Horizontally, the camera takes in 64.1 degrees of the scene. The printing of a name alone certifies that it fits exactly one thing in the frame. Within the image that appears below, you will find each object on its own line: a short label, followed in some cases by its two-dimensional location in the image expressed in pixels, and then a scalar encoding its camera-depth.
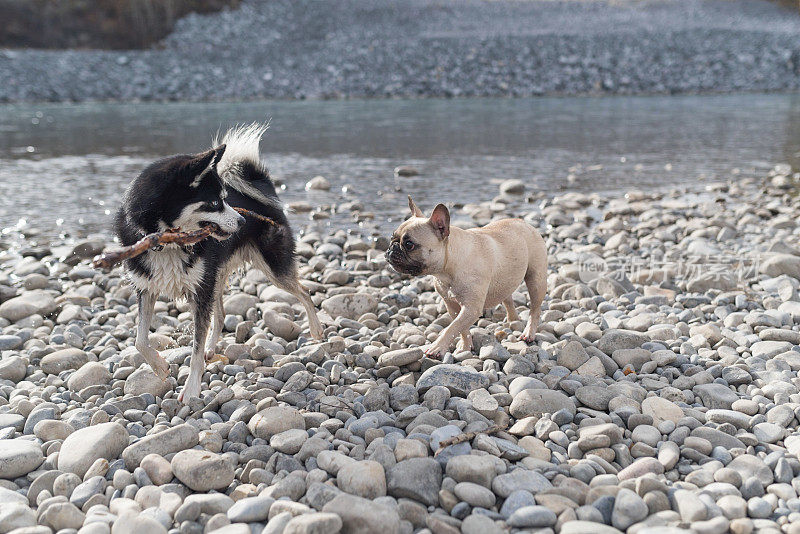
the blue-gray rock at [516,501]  2.78
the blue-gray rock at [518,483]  2.91
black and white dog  3.87
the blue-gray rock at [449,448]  3.18
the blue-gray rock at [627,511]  2.68
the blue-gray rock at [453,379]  3.88
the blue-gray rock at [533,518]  2.67
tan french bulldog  4.20
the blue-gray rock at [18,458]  3.23
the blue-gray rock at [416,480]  2.91
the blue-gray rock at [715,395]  3.75
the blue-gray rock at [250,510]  2.78
